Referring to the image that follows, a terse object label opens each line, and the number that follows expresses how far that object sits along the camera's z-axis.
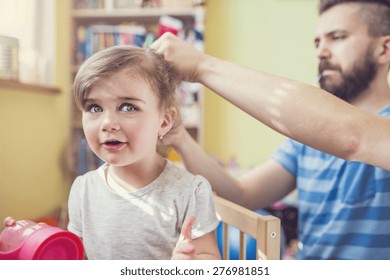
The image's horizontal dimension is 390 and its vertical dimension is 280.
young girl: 0.47
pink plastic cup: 0.43
